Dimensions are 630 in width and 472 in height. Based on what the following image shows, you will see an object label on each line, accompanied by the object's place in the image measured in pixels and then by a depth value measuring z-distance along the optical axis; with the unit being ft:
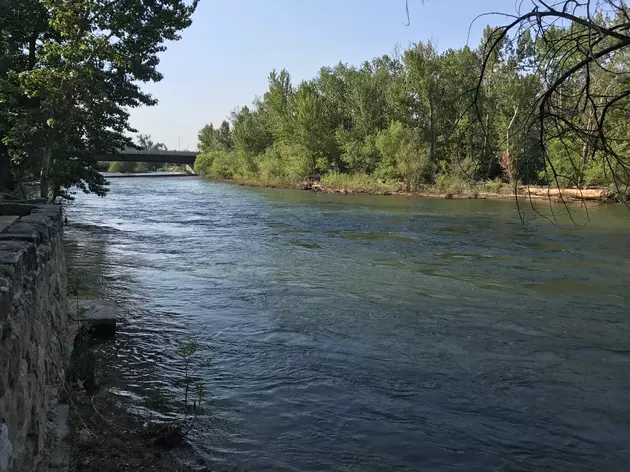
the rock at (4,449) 8.98
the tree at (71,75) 54.13
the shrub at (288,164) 215.10
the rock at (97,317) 27.35
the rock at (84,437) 15.76
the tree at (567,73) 8.90
